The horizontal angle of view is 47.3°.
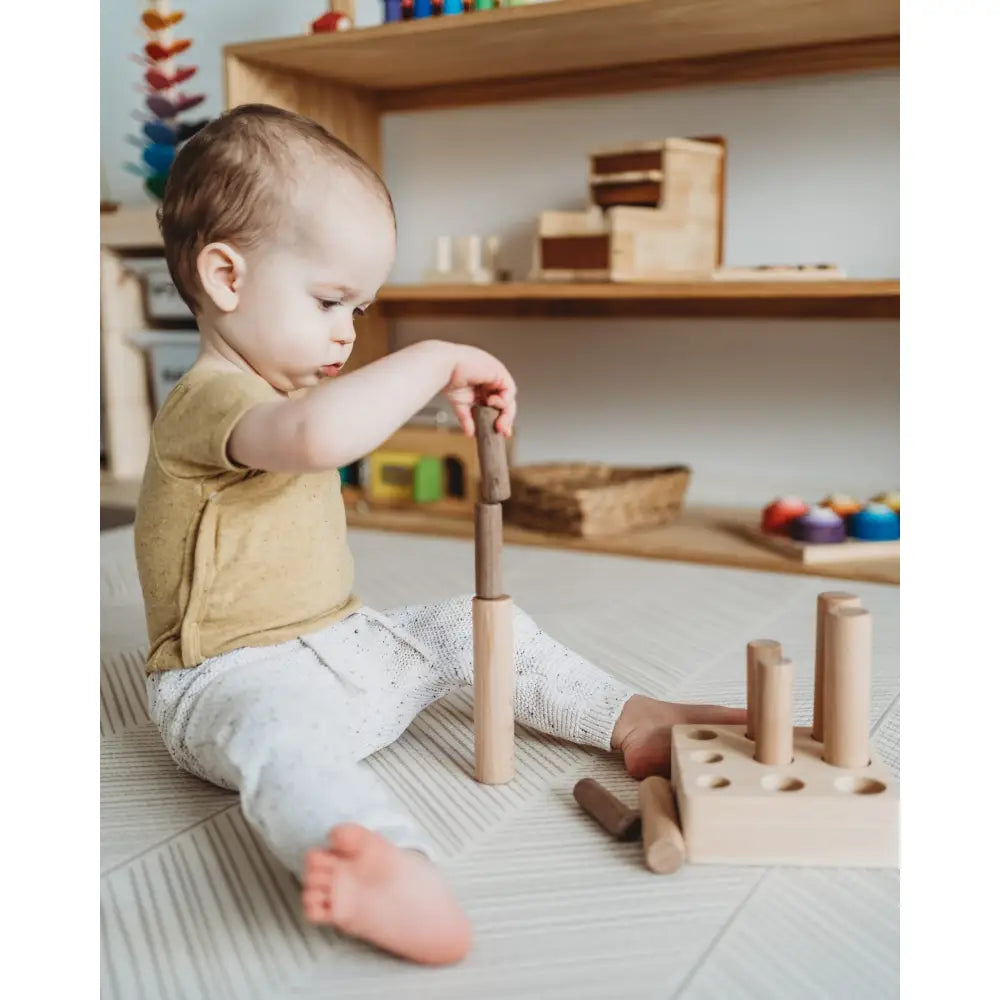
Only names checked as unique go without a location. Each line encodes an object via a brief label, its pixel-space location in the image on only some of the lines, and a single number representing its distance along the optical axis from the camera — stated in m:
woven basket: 1.67
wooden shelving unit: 1.54
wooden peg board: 0.70
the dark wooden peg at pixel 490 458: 0.81
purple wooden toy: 1.53
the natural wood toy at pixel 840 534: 1.52
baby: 0.71
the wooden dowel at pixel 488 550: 0.80
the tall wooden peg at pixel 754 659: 0.77
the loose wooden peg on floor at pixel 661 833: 0.70
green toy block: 1.86
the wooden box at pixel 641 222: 1.63
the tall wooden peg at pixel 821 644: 0.77
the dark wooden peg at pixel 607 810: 0.74
